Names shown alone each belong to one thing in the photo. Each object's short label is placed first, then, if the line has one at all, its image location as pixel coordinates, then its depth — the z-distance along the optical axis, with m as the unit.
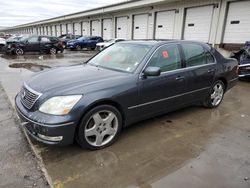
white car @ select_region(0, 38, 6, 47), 17.94
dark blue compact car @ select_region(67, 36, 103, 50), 23.23
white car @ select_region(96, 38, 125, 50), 21.25
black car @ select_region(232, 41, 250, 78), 8.07
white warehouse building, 13.87
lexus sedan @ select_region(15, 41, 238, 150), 2.86
